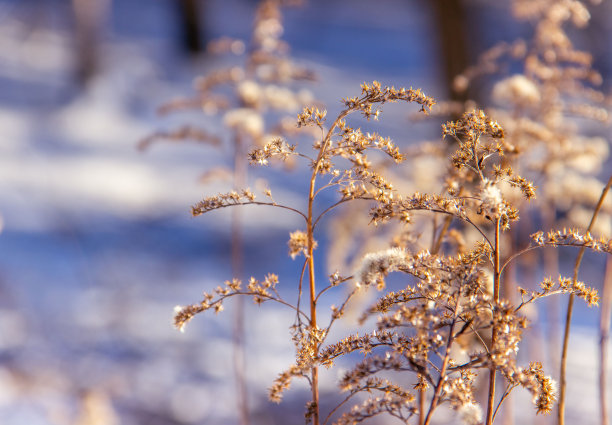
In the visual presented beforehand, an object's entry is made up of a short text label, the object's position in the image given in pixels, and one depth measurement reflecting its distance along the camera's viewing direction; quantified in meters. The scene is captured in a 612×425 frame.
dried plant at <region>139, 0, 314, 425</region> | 3.72
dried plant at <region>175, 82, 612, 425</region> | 1.53
